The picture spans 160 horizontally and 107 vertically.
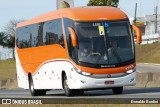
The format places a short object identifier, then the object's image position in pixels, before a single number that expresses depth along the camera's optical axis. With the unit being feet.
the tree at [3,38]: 473.26
